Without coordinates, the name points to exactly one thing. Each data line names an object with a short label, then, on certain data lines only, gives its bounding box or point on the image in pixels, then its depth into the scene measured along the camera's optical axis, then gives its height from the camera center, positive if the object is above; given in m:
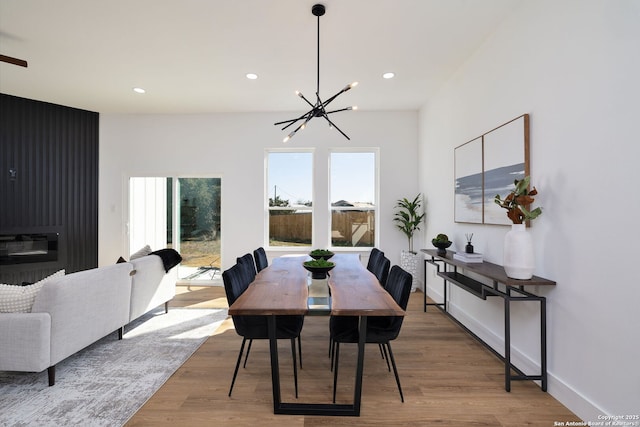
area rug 1.80 -1.32
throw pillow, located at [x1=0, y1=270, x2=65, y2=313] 2.03 -0.65
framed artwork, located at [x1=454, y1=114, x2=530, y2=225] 2.28 +0.43
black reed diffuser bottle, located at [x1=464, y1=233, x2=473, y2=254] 2.79 -0.36
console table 1.95 -0.67
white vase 1.96 -0.29
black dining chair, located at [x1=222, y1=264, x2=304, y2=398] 2.01 -0.85
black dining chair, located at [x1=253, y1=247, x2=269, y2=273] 3.21 -0.56
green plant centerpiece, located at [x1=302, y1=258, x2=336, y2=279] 2.47 -0.50
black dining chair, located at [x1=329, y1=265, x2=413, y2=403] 1.91 -0.84
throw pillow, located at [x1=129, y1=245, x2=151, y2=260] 3.38 -0.51
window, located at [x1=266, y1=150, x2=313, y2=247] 4.88 +0.26
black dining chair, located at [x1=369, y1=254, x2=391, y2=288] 2.67 -0.57
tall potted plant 4.42 -0.15
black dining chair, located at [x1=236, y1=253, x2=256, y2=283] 2.51 -0.53
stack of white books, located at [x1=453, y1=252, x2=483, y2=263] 2.65 -0.43
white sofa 1.97 -0.85
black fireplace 4.07 -0.56
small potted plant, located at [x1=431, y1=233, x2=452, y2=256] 3.25 -0.36
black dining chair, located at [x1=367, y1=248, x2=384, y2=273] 3.00 -0.51
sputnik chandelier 2.29 +0.93
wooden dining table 1.64 -0.57
